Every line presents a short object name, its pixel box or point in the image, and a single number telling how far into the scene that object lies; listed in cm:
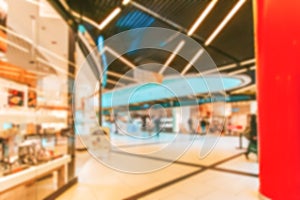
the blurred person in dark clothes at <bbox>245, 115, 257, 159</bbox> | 511
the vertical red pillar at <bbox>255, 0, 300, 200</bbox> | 223
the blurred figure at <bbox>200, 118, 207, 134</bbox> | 1294
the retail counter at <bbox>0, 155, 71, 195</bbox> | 195
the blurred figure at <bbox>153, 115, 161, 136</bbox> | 1142
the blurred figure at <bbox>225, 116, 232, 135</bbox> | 1318
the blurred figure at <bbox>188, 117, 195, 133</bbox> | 1429
